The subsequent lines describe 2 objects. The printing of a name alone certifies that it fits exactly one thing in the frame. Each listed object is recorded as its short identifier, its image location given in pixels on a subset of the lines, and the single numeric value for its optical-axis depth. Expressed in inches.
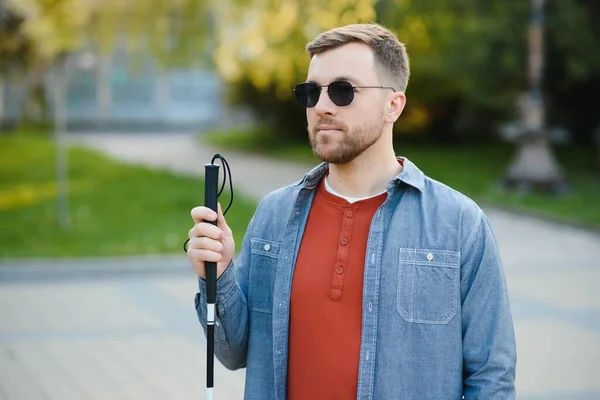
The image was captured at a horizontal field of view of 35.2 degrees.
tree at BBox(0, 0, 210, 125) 673.6
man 106.2
